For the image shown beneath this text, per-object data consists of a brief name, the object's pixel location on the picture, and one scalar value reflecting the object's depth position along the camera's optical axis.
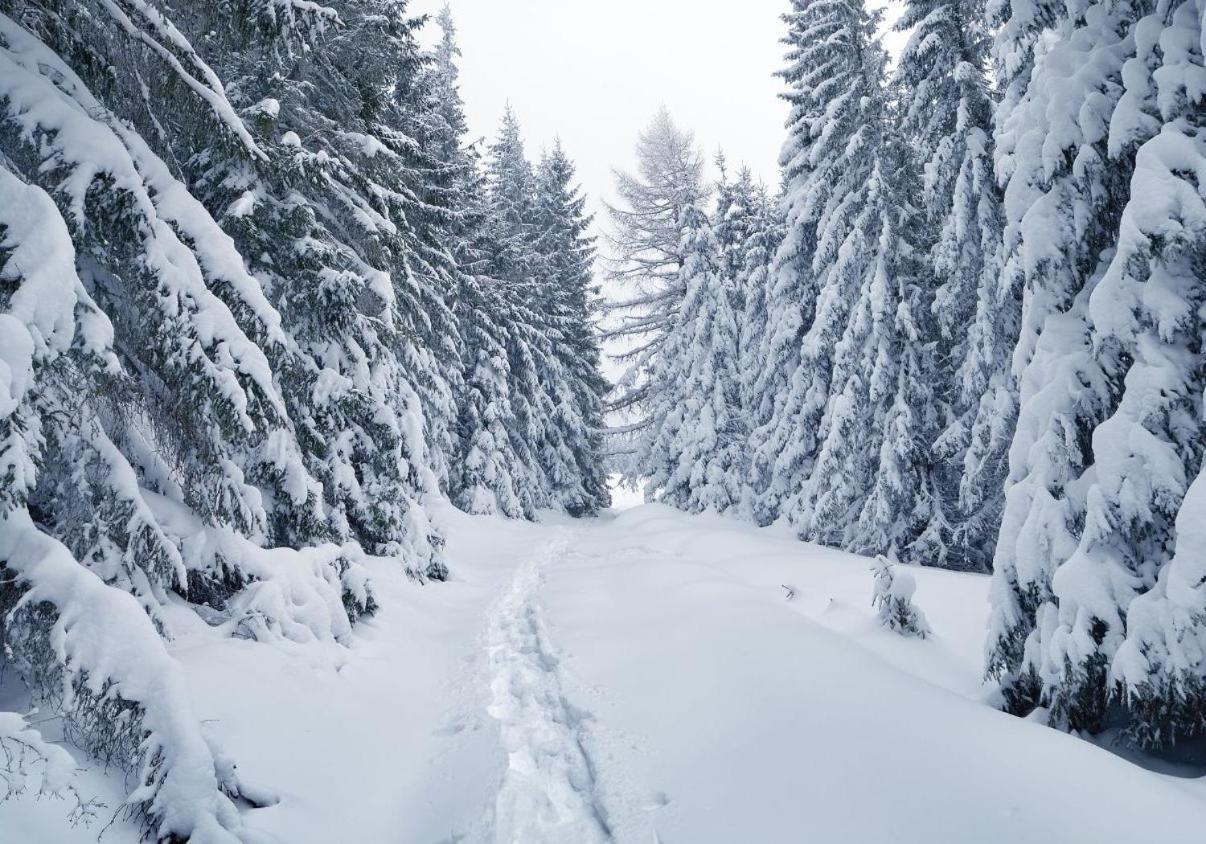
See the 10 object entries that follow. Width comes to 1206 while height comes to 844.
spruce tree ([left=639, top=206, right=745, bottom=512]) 21.89
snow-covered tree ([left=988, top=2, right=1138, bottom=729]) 4.14
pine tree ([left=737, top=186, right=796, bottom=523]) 19.55
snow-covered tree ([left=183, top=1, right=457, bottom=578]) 8.12
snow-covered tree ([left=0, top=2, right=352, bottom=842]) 2.84
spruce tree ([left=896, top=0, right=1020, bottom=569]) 11.83
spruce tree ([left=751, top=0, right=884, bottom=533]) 15.22
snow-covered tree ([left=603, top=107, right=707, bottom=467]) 26.08
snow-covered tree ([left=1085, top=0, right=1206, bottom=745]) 3.41
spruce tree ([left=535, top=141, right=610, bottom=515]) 28.31
